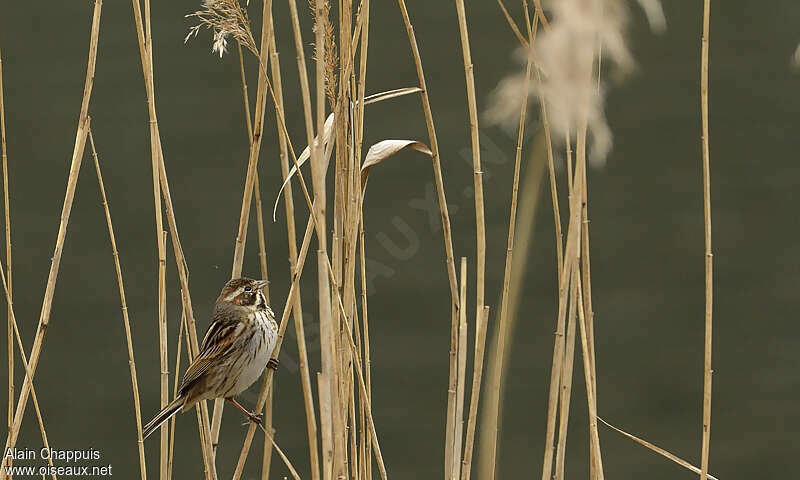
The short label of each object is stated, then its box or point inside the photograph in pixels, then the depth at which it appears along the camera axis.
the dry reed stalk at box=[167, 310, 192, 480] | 5.03
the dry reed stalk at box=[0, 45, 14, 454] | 4.93
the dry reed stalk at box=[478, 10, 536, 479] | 4.74
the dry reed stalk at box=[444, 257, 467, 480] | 4.77
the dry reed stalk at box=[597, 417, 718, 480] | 5.06
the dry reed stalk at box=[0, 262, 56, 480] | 4.78
